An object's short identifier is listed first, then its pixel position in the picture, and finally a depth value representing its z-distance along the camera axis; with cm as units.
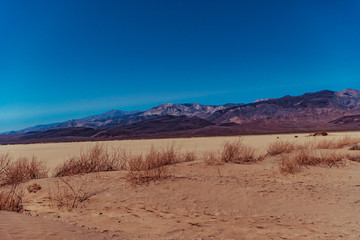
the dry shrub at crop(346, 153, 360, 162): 1045
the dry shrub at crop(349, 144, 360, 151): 1341
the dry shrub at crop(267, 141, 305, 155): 1318
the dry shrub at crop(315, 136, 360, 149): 1471
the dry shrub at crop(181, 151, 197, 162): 1099
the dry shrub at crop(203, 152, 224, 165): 934
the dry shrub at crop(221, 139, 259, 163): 1027
